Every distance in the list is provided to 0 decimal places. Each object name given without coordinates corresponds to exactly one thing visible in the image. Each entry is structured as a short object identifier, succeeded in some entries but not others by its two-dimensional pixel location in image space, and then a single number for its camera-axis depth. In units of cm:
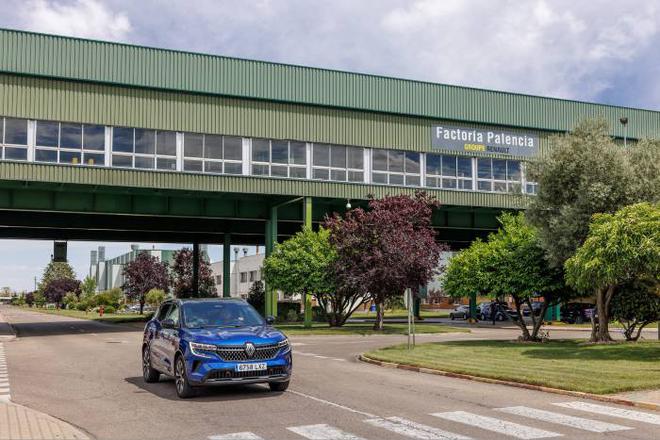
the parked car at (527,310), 5838
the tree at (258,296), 5175
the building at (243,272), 10519
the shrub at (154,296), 8294
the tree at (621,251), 1753
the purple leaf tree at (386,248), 3416
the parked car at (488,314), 5691
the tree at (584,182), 2362
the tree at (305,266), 3856
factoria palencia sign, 4403
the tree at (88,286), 11591
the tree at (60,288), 13050
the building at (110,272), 17750
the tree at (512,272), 2577
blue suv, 1142
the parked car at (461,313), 6053
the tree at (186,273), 6806
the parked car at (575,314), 5041
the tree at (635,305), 2469
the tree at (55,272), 15450
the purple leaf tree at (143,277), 8109
